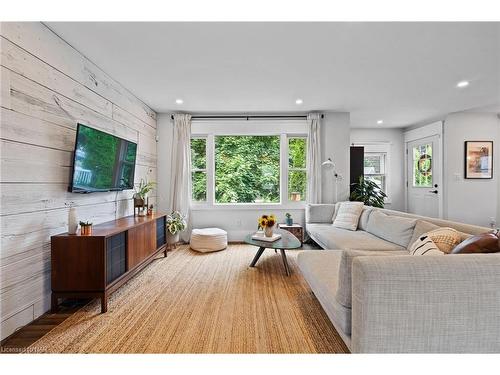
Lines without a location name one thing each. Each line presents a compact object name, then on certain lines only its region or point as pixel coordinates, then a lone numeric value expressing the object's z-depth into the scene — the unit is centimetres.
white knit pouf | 393
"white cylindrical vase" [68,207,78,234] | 211
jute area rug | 164
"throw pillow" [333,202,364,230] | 369
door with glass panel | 504
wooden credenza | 204
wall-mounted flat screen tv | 229
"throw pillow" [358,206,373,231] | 354
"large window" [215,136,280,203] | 477
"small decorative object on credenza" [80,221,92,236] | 212
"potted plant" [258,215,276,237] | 312
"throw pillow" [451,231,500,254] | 136
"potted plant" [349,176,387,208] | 482
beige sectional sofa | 111
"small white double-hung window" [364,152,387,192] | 606
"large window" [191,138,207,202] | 474
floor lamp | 453
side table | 409
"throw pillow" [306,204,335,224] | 425
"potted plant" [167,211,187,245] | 401
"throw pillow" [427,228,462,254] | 172
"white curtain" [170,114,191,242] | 450
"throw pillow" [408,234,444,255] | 163
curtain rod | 462
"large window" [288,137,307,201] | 479
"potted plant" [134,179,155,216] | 337
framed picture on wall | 470
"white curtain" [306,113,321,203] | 454
